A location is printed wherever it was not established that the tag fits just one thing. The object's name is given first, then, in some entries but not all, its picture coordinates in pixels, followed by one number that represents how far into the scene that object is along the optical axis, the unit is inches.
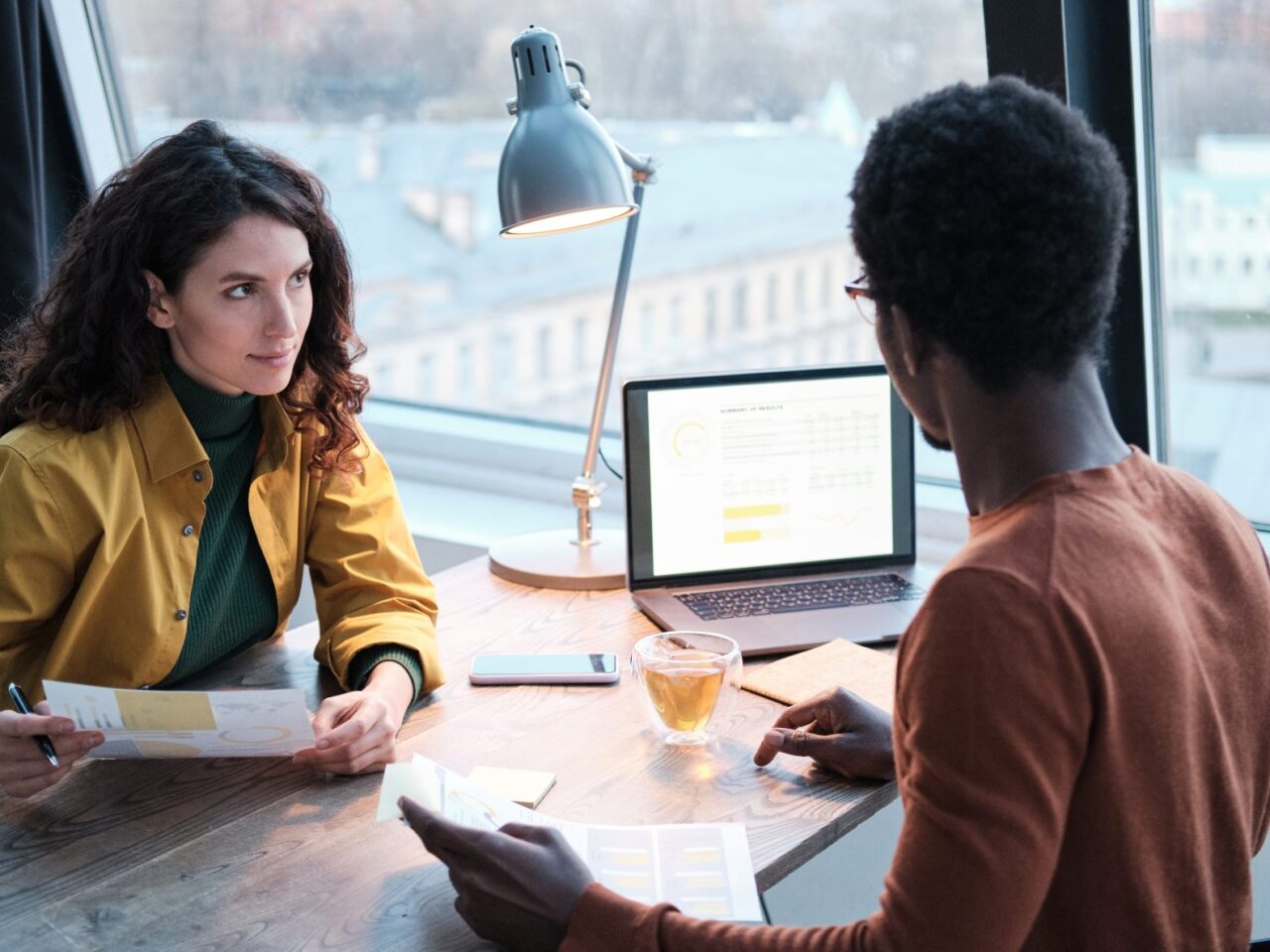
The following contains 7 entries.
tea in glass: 55.6
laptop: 71.8
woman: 58.5
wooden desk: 43.6
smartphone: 62.2
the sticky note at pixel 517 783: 51.0
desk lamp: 67.1
